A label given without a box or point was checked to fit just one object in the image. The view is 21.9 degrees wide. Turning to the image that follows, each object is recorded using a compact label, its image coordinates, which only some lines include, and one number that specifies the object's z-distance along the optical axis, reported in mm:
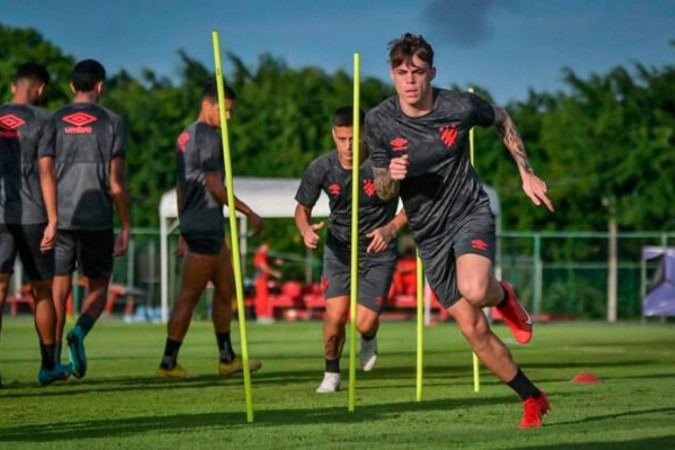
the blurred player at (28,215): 13125
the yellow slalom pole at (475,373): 11989
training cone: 13477
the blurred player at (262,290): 34000
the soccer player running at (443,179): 9859
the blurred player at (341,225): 13062
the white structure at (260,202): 31719
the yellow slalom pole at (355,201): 11023
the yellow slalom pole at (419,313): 12000
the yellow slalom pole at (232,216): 10266
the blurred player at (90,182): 13812
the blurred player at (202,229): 14227
